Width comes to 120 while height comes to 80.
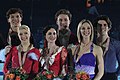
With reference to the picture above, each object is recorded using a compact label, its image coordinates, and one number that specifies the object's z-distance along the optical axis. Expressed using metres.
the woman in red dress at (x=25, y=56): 6.83
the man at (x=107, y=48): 7.35
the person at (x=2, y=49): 7.44
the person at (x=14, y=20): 7.74
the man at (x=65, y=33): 6.93
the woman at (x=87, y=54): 6.90
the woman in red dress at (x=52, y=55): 6.75
